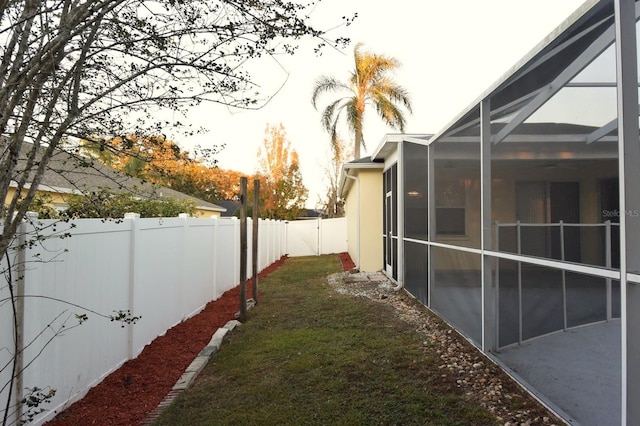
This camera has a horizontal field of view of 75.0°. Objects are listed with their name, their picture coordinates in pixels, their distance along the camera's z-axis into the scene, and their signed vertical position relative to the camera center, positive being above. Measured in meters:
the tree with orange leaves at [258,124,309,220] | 28.19 +3.82
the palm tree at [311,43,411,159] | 18.70 +5.92
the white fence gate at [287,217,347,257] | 22.28 -0.64
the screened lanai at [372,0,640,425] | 2.17 +0.06
